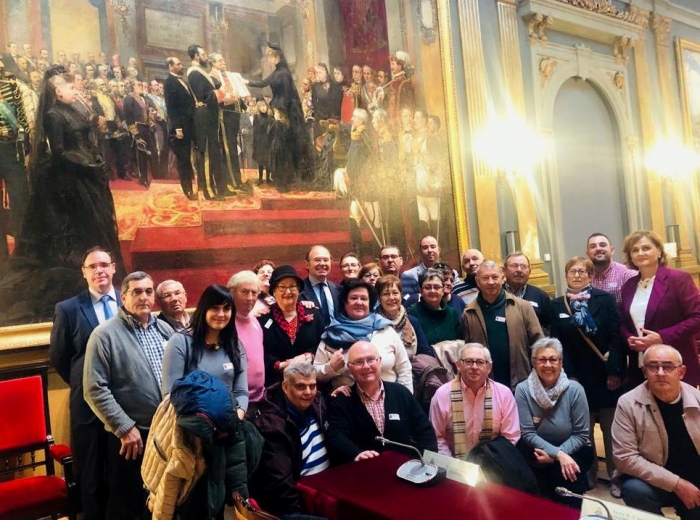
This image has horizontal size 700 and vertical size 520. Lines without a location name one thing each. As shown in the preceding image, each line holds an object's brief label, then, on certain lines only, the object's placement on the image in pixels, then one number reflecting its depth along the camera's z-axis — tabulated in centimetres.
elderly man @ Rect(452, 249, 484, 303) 489
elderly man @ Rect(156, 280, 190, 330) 371
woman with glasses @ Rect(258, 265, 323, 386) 374
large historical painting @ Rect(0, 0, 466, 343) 477
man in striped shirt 287
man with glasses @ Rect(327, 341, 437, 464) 320
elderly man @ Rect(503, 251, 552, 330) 440
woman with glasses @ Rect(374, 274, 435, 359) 392
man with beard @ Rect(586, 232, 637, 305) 477
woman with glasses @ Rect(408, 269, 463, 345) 412
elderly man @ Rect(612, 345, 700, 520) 299
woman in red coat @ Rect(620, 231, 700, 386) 394
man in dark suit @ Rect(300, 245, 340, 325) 435
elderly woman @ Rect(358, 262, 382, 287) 459
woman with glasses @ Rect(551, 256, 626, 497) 425
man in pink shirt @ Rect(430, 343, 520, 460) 329
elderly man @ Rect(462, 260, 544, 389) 403
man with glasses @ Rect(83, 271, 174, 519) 326
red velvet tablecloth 223
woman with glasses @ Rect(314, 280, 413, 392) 356
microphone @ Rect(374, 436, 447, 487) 251
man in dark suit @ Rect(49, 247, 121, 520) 350
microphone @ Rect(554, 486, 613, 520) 200
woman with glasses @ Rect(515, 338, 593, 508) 336
